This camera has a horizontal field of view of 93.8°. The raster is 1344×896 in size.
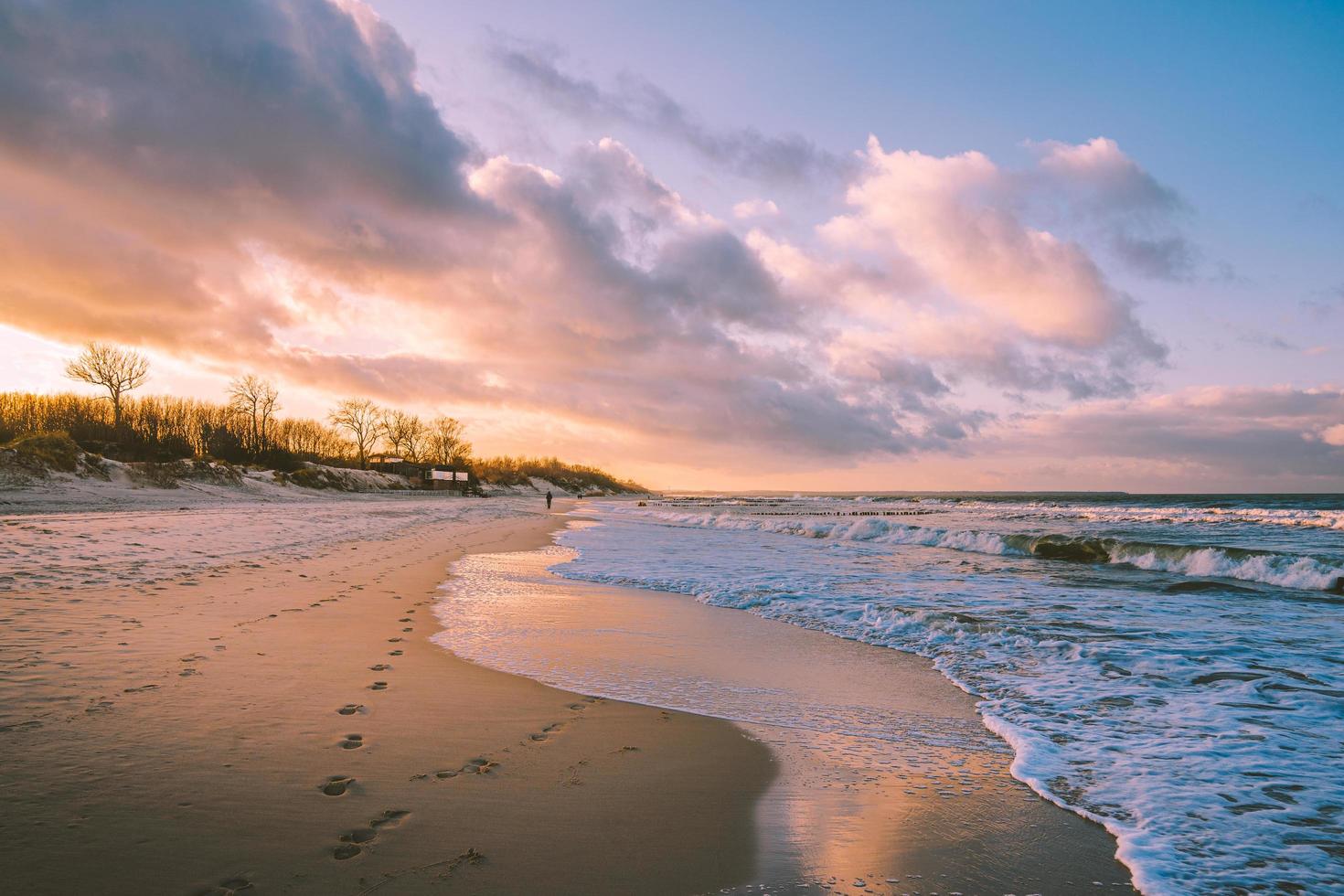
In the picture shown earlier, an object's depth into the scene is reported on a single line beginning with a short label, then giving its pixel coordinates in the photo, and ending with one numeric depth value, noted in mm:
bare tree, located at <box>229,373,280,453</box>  72438
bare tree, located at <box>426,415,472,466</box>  120438
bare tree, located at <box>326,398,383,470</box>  98812
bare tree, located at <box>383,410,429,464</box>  106312
